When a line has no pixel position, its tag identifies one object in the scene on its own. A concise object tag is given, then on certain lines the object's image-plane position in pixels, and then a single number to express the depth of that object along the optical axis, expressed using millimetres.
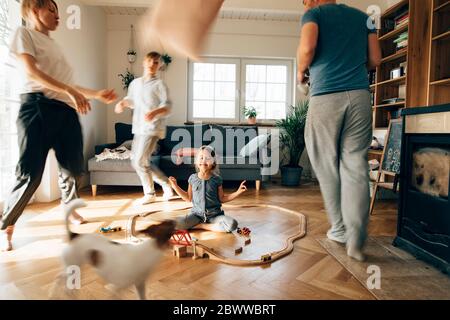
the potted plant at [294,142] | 4250
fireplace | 1513
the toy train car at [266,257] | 1595
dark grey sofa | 3063
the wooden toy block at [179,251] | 1649
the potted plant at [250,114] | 4566
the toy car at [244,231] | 2091
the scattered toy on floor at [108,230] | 2078
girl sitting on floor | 2117
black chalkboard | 2760
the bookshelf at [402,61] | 2988
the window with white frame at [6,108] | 1903
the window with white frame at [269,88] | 4252
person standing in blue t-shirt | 1213
